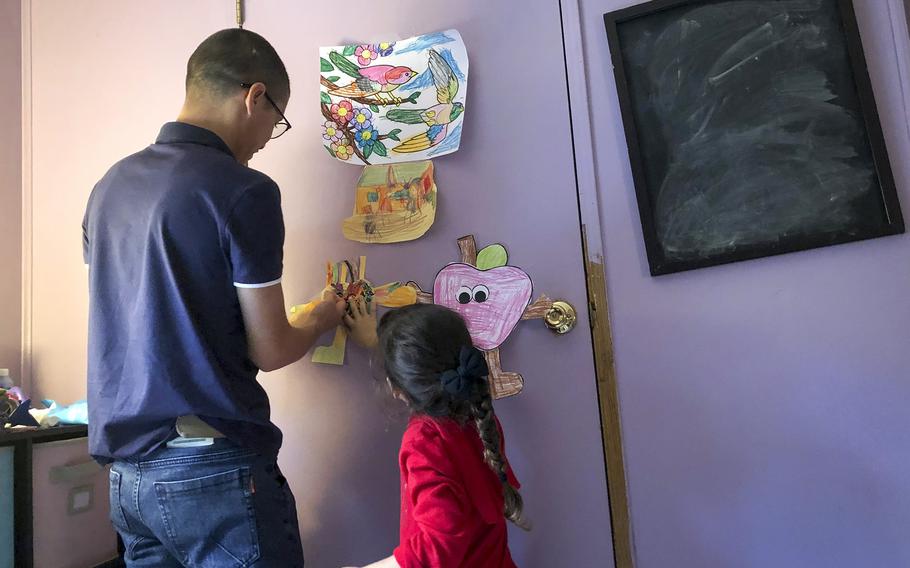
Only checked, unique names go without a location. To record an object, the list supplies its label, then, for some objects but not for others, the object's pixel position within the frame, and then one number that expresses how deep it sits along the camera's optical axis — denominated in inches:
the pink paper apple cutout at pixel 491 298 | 48.5
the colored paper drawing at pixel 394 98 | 51.5
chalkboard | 43.8
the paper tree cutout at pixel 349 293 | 51.0
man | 35.4
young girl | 37.3
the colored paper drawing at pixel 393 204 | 51.5
